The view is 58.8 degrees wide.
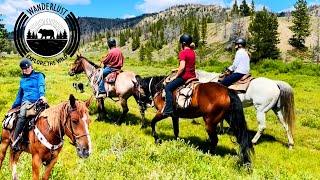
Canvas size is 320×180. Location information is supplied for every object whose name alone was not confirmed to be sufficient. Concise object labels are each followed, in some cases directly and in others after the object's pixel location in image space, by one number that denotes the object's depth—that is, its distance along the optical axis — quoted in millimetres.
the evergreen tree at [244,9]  116157
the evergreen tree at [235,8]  112649
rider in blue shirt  6131
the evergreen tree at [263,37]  60314
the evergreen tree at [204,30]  99959
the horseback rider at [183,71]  9103
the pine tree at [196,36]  95952
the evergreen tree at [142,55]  92771
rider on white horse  10231
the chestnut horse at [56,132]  5113
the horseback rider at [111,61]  12048
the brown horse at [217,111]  8152
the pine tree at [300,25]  73860
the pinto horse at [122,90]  11639
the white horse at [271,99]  10570
